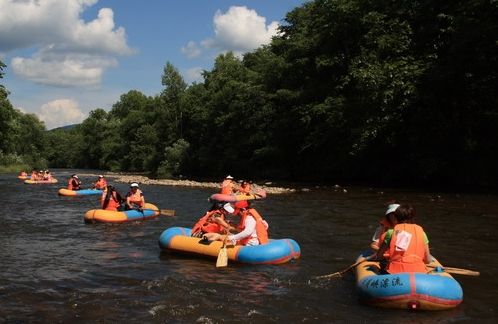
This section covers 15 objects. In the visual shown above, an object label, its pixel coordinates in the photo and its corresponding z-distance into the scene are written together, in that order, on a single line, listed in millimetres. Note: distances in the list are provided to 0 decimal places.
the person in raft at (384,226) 7531
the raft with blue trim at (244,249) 9297
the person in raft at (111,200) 15398
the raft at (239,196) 15852
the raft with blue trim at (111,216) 14555
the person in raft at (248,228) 9547
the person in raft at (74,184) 24856
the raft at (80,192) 23953
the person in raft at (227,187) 17312
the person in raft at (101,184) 25469
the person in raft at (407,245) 6648
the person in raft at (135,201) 15533
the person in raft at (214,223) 10234
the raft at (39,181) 33347
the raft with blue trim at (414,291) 6367
